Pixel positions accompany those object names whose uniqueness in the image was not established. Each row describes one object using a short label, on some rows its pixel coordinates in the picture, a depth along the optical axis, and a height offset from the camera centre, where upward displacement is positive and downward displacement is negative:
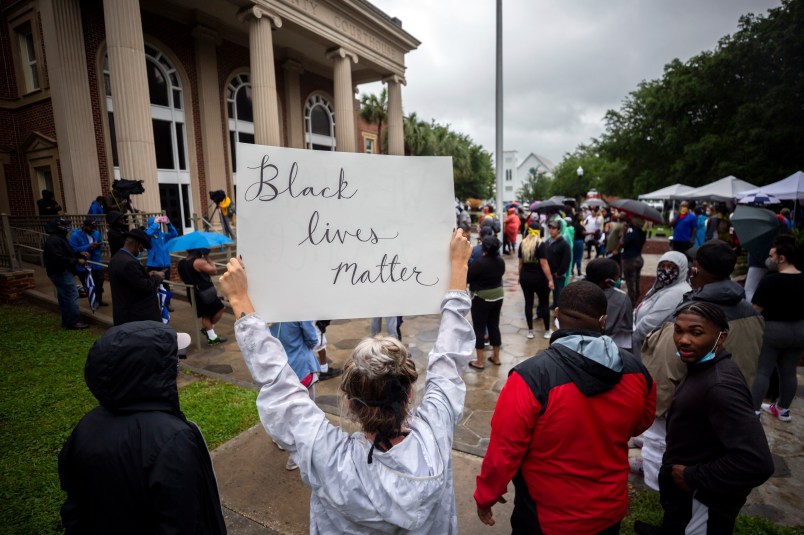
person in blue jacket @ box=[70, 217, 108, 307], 7.43 -0.56
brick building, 10.90 +4.47
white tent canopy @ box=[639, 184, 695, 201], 18.29 +0.39
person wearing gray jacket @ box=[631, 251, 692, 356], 3.35 -0.77
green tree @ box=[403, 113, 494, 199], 37.19 +5.62
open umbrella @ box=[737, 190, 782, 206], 11.22 -0.03
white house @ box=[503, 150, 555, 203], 90.68 +8.18
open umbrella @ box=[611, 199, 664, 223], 8.22 -0.17
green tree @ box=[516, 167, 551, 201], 71.44 +3.19
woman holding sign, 1.23 -0.73
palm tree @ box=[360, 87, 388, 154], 32.28 +8.02
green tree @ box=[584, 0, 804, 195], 18.64 +4.91
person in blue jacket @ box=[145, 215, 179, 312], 7.09 -0.62
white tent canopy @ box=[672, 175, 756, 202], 14.57 +0.36
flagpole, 13.55 +2.79
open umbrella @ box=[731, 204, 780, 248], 5.07 -0.34
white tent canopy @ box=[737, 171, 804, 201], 10.69 +0.23
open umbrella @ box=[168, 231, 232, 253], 5.77 -0.36
